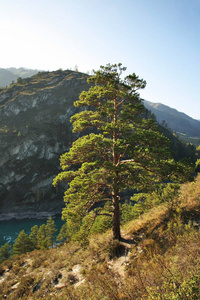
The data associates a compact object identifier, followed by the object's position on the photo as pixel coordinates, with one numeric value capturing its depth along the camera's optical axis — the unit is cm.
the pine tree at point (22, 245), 2626
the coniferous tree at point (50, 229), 3484
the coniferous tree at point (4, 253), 2652
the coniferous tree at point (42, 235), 2681
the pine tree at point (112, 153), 866
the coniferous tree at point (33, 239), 2811
